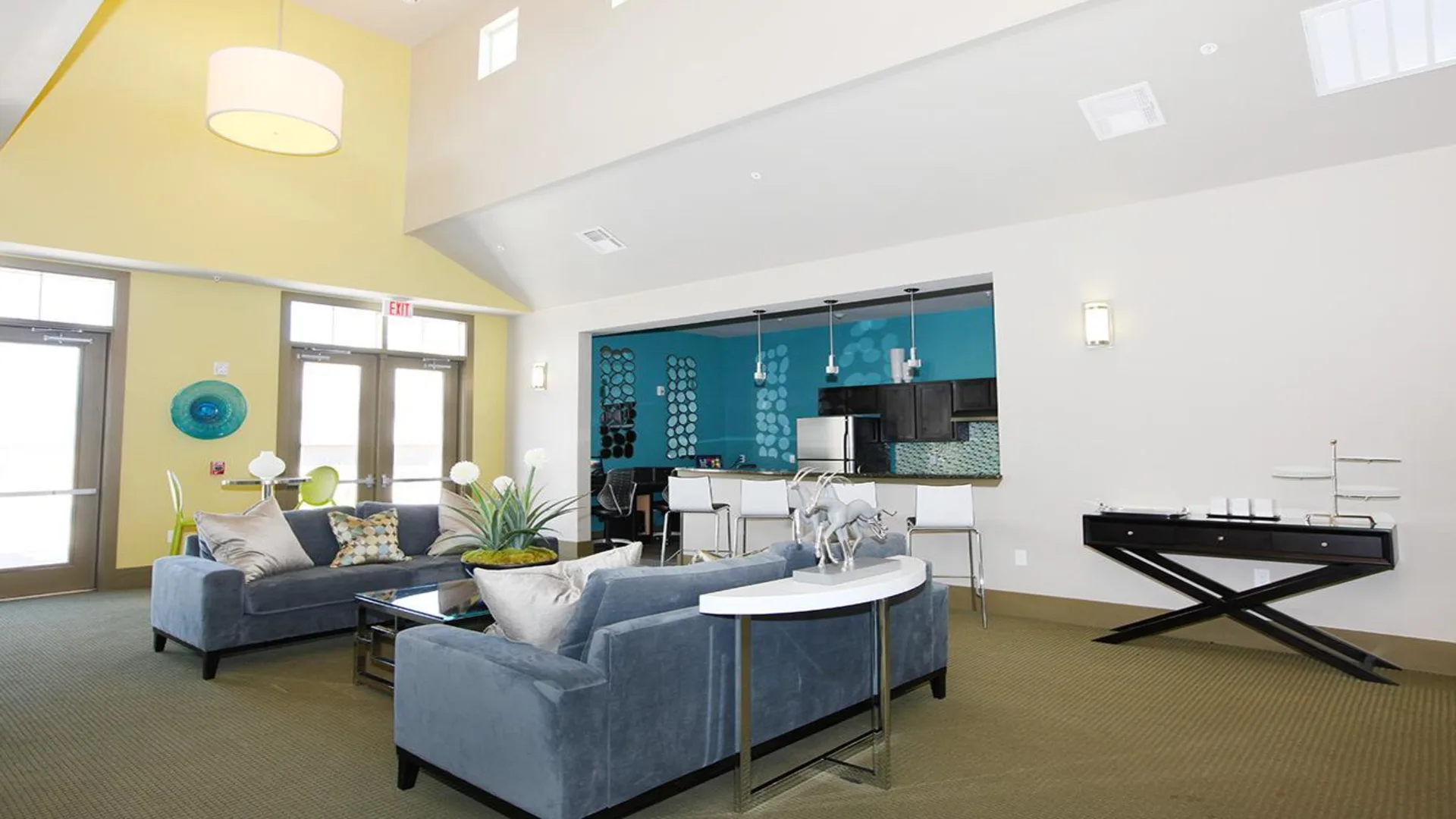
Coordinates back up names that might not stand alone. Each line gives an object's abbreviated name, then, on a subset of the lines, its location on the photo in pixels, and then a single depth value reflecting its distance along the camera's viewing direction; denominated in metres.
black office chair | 8.60
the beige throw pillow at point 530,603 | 2.66
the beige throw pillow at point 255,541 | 4.45
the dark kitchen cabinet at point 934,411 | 8.55
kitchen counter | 5.65
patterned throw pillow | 5.02
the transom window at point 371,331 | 7.77
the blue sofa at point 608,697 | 2.29
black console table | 3.95
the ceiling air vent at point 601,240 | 7.10
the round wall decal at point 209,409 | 6.80
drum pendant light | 4.46
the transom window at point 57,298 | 6.19
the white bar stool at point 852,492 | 5.88
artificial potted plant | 4.07
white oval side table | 2.39
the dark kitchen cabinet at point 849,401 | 9.15
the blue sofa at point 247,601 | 4.09
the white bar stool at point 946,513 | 5.34
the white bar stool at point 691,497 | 6.62
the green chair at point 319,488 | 6.45
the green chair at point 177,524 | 6.15
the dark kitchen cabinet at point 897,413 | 8.80
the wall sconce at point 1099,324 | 5.09
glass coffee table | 3.57
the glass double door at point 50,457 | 6.17
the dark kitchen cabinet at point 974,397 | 8.23
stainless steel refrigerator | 9.03
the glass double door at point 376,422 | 7.74
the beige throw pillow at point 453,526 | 5.42
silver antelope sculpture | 2.83
